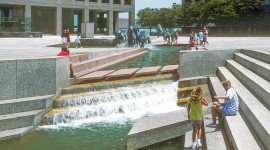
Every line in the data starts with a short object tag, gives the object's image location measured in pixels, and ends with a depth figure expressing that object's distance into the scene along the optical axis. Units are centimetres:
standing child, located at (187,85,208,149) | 873
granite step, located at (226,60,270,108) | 995
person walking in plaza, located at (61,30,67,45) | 3155
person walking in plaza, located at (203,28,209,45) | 3450
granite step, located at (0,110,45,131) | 1139
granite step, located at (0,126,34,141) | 1087
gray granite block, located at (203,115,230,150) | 828
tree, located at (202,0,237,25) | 7669
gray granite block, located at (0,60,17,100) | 1242
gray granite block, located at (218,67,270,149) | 751
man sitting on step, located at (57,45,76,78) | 1487
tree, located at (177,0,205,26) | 8163
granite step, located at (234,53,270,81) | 1248
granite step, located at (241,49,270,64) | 1508
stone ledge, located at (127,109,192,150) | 934
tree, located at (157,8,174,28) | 11900
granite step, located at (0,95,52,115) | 1187
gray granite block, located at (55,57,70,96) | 1379
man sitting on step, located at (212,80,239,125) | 923
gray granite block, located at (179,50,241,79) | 1708
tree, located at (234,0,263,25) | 7476
